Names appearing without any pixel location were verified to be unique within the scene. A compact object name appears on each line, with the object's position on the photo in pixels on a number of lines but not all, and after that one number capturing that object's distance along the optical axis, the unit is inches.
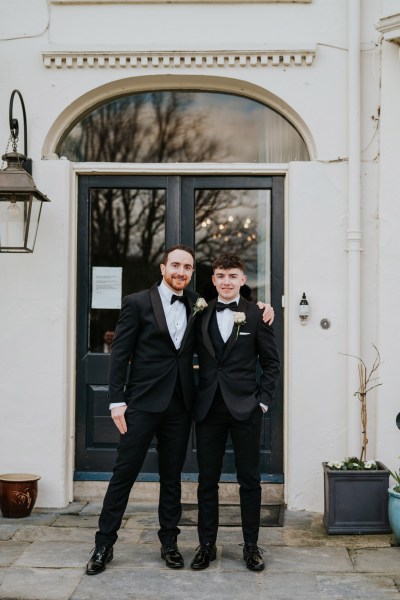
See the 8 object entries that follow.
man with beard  187.2
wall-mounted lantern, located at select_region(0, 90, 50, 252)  223.0
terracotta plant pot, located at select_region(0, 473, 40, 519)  229.9
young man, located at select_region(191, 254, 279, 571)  188.5
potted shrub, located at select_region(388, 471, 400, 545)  206.1
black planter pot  217.0
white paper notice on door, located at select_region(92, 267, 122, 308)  254.5
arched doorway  252.2
